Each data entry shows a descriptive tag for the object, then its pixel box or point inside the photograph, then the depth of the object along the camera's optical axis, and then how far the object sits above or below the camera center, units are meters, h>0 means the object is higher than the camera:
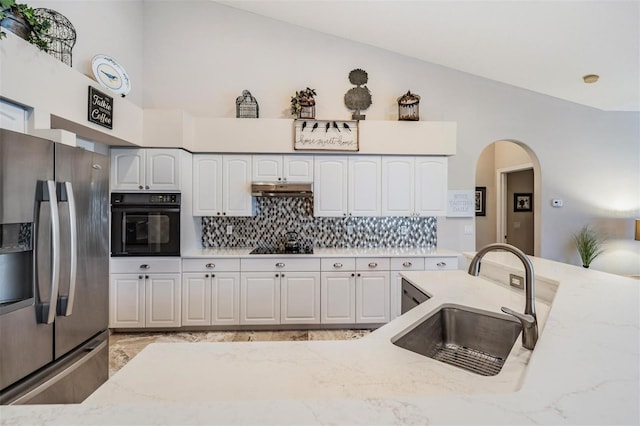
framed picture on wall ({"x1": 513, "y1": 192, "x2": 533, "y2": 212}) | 5.46 +0.24
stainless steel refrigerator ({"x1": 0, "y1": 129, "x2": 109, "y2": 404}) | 1.20 -0.27
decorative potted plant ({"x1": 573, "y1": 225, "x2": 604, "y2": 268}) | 3.67 -0.39
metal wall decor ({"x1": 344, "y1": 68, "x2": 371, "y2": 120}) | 3.68 +1.56
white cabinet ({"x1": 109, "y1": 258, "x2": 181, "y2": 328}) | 3.09 -0.87
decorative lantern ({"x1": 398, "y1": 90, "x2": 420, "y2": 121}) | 3.45 +1.32
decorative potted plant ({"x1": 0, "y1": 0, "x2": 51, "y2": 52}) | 1.65 +1.16
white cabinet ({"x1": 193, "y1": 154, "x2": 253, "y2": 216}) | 3.37 +0.36
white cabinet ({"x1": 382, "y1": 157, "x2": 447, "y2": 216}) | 3.47 +0.35
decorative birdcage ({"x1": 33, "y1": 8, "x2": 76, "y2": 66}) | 2.23 +1.46
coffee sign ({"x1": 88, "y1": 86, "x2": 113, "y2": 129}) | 2.40 +0.93
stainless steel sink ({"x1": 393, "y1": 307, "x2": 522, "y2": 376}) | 1.28 -0.60
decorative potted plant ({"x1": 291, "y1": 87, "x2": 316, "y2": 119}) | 3.39 +1.31
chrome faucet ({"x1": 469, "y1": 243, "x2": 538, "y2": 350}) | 1.01 -0.35
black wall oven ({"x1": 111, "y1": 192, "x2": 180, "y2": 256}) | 3.10 -0.12
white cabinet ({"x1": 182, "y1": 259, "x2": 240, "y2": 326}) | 3.13 -0.87
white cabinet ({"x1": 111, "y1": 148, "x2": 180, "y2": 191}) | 3.14 +0.50
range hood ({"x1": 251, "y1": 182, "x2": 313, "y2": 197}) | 3.28 +0.29
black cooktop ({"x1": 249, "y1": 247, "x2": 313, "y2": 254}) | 3.30 -0.44
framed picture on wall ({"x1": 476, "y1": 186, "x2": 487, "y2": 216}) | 5.54 +0.28
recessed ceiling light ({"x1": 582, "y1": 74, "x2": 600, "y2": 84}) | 3.25 +1.58
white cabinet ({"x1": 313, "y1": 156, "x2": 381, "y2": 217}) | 3.43 +0.34
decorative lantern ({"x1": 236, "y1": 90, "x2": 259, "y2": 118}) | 3.44 +1.31
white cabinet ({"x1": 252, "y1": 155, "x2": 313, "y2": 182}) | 3.39 +0.55
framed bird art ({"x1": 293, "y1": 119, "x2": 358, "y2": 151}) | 3.35 +0.94
